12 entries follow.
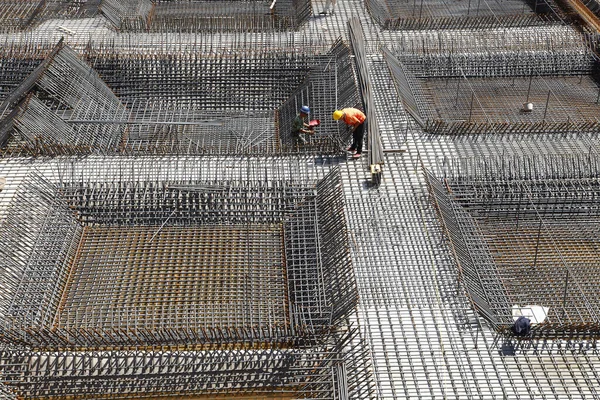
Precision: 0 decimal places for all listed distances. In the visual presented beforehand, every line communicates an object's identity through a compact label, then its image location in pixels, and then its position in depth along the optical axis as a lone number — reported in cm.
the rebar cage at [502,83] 1679
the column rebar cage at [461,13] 2006
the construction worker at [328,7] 2048
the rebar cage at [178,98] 1493
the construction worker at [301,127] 1487
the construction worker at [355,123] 1358
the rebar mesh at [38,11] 2020
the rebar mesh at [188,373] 966
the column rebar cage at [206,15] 2006
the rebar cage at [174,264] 1036
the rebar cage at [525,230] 1136
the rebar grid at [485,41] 1856
